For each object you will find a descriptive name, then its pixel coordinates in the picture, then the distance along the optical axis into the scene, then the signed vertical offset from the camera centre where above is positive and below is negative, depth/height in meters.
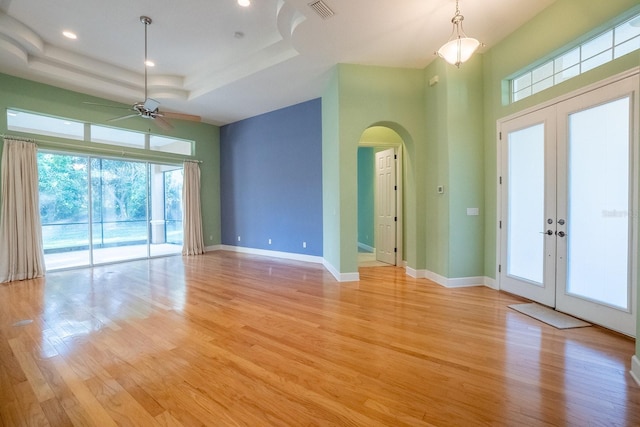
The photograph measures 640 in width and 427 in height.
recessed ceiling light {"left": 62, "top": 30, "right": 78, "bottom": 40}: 4.18 +2.74
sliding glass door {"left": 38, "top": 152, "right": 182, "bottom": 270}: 5.53 +0.05
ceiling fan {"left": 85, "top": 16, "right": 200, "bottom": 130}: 3.93 +1.50
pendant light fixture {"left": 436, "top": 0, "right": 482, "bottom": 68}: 2.88 +1.71
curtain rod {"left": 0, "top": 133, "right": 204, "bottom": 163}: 4.78 +1.32
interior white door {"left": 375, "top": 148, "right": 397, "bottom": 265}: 5.90 +0.06
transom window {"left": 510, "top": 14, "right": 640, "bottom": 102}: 2.62 +1.65
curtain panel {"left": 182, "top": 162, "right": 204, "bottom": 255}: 7.25 -0.04
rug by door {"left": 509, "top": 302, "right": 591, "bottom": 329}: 2.89 -1.24
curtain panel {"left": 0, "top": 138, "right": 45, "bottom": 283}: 4.70 -0.05
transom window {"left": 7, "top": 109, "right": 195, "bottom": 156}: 5.03 +1.69
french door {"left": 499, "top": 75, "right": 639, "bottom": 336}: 2.64 +0.03
